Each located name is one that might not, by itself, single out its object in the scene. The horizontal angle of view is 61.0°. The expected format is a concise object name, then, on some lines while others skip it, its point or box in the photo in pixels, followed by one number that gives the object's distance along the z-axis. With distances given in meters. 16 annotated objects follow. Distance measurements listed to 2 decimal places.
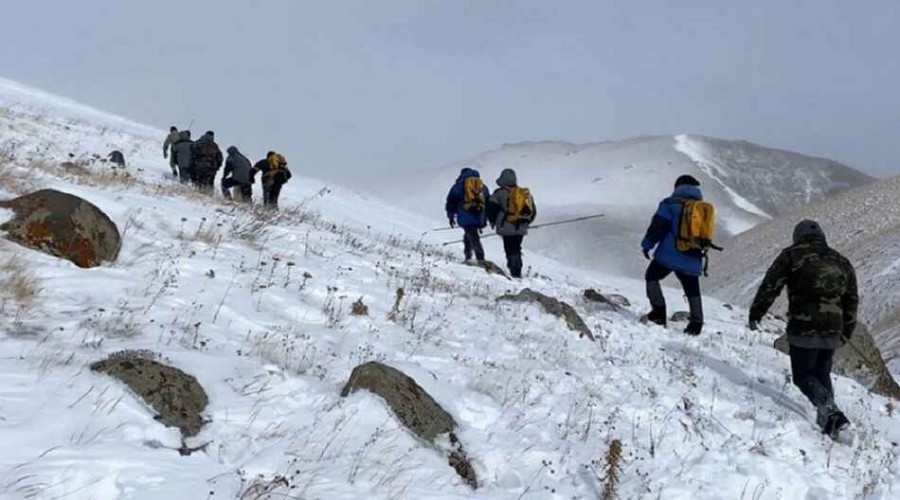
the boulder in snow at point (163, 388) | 4.57
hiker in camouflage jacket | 7.70
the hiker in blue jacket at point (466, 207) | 15.39
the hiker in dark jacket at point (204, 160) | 19.30
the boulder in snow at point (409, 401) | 5.47
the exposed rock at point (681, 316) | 13.27
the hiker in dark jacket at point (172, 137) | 22.78
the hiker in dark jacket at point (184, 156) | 20.00
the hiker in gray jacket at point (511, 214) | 14.02
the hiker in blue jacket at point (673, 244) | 10.62
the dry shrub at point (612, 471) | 5.29
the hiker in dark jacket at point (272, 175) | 18.61
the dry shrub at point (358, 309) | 8.05
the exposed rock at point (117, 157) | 20.15
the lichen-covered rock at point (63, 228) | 7.25
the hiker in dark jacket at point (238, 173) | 18.62
